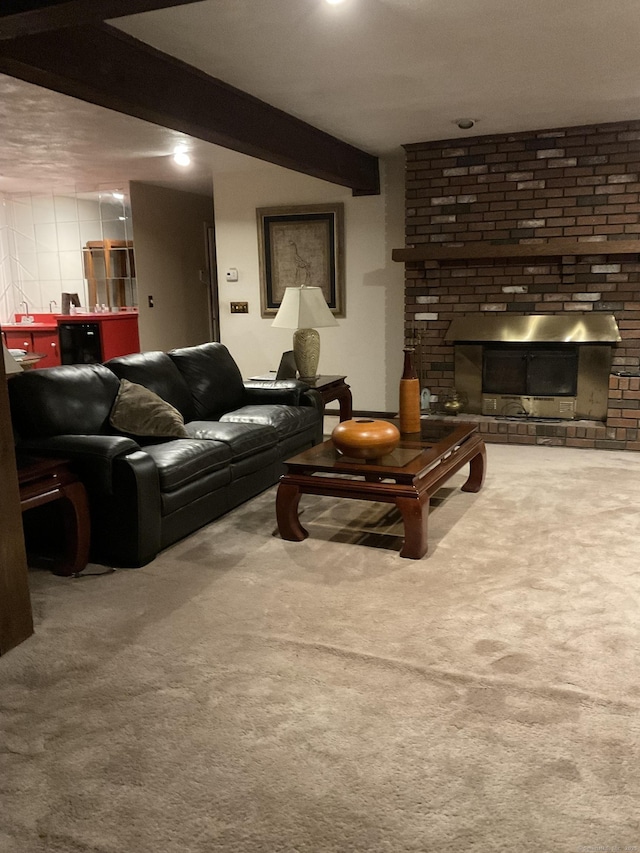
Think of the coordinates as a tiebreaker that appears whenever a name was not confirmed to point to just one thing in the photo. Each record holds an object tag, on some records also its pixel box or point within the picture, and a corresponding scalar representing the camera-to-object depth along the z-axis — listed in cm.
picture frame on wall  679
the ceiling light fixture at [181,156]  600
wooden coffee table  322
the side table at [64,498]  288
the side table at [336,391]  524
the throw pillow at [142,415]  369
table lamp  504
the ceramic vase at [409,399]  390
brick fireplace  545
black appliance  800
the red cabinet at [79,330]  799
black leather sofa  314
